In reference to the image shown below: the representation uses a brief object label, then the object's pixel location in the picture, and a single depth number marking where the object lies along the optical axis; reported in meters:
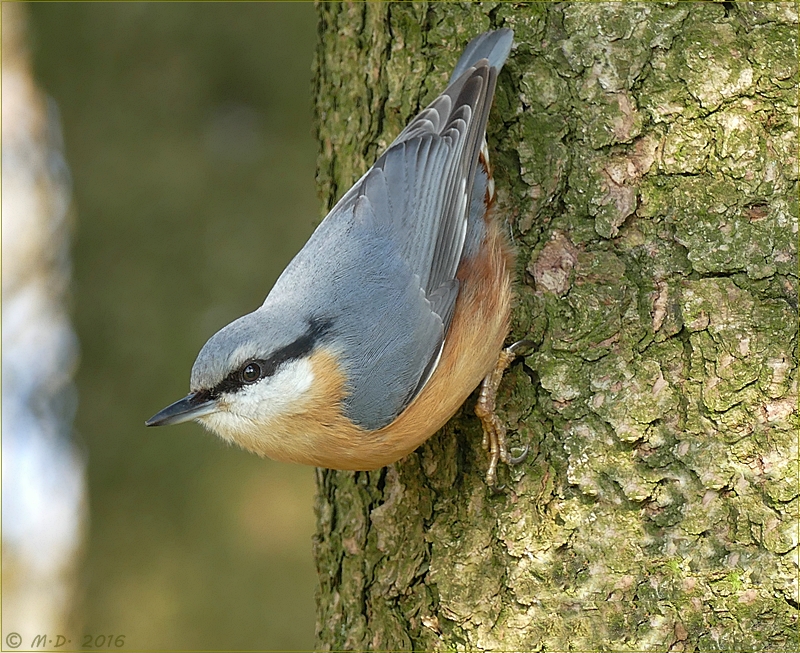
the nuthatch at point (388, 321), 4.75
